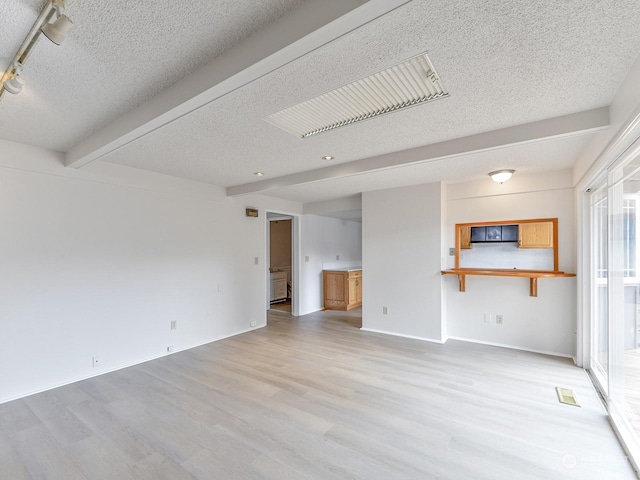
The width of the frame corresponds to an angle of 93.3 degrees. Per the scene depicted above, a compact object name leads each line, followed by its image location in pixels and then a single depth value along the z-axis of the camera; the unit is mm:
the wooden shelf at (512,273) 3596
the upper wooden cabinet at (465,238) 4352
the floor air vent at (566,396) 2573
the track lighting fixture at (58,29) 1178
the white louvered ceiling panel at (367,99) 1750
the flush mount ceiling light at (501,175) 3521
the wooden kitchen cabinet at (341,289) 6543
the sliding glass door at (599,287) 2773
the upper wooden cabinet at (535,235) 3812
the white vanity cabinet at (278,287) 7414
